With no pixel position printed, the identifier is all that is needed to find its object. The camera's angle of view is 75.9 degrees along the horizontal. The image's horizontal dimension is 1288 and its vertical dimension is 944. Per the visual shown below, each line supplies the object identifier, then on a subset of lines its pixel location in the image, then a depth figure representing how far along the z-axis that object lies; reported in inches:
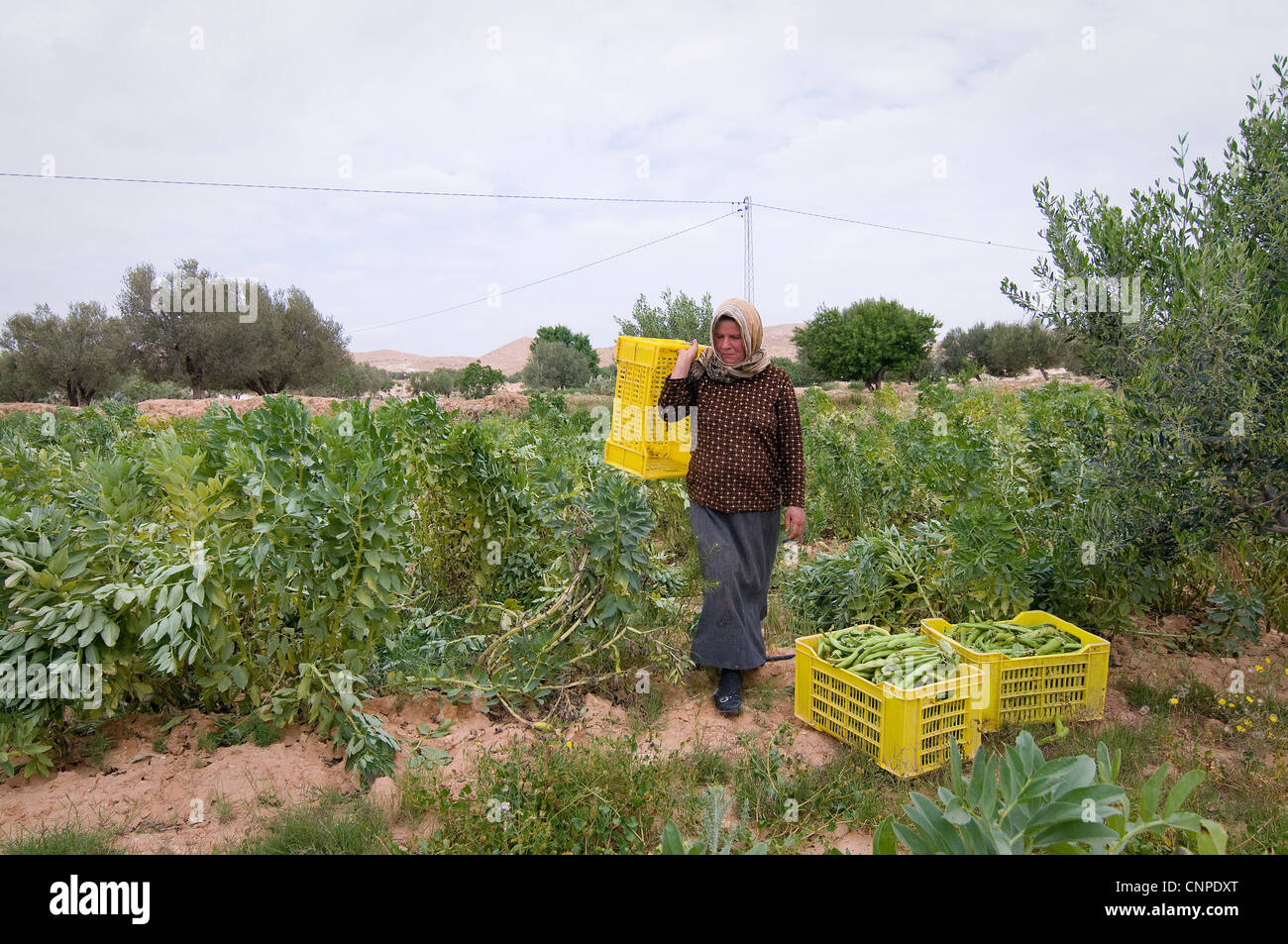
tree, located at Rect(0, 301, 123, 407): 1050.1
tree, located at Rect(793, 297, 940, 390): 1395.2
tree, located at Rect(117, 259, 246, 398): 1095.0
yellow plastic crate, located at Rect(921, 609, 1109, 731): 139.4
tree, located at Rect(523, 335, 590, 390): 1346.0
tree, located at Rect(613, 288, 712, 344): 1140.5
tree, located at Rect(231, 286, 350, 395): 1128.8
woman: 150.6
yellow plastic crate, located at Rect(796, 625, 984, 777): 124.0
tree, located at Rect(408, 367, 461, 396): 1288.8
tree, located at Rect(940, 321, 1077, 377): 1567.4
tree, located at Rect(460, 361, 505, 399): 948.6
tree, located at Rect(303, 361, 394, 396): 1149.7
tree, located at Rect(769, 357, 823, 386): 1455.5
